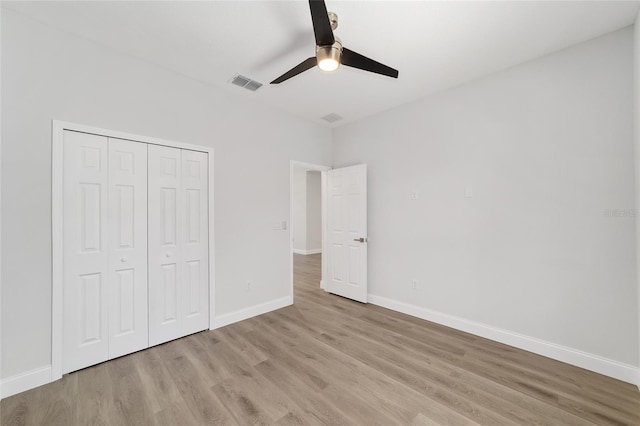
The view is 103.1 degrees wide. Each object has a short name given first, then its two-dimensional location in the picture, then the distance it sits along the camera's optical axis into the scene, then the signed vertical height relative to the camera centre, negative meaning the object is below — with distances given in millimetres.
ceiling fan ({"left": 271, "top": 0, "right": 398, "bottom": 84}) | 1528 +1175
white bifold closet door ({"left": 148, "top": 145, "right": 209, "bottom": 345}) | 2715 -345
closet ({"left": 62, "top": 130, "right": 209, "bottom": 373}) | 2281 -337
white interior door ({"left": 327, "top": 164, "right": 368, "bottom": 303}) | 3990 -306
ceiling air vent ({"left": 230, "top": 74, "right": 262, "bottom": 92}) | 2990 +1586
